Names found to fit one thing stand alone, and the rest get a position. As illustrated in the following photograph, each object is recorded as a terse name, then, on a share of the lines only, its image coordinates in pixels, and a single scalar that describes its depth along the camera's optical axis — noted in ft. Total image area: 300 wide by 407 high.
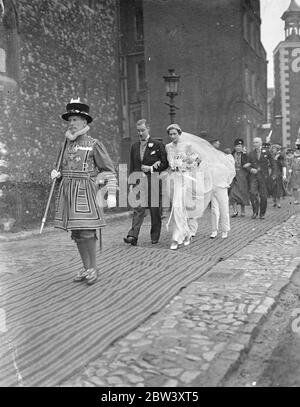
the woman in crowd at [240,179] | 40.15
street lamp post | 42.37
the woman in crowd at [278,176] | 46.89
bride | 24.99
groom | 26.15
